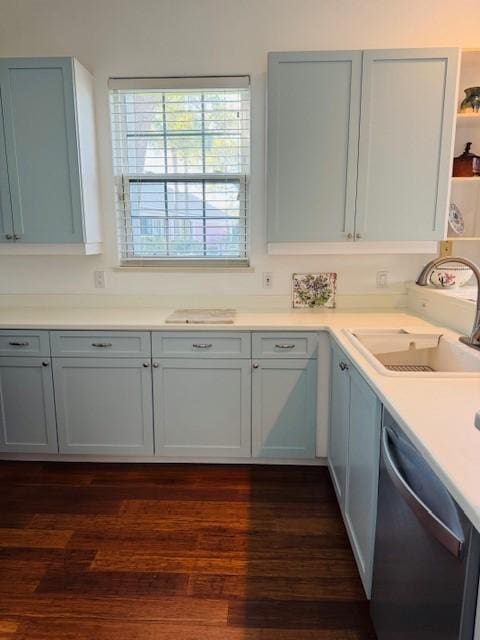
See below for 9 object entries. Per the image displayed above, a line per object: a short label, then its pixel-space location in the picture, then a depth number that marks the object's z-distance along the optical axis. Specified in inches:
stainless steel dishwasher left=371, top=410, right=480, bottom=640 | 33.6
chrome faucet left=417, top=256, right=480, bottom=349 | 67.3
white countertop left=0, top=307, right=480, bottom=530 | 36.8
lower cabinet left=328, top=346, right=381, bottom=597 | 59.2
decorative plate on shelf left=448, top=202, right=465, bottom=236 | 102.8
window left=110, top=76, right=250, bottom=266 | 106.3
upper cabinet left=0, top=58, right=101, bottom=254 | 94.3
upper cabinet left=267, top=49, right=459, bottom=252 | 90.2
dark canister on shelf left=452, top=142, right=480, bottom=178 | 98.7
